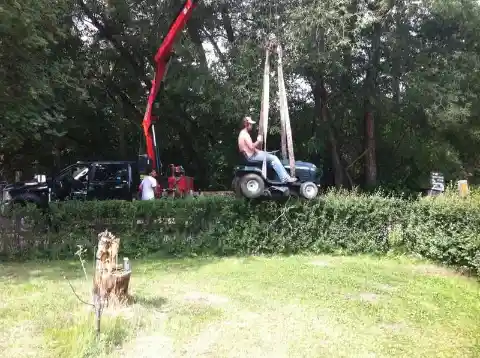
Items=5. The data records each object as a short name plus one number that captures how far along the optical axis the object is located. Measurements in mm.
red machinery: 13633
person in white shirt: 11984
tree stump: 5535
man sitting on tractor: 9523
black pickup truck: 14070
